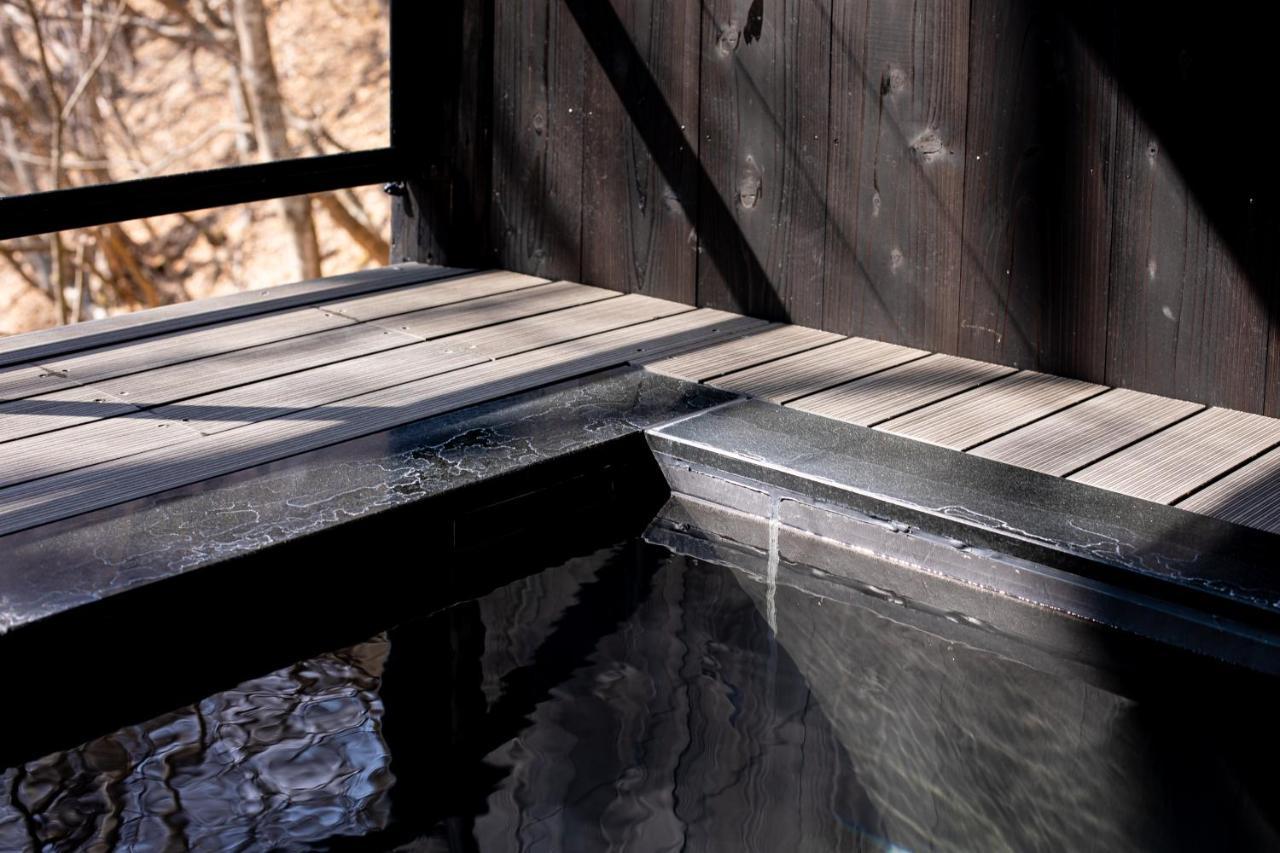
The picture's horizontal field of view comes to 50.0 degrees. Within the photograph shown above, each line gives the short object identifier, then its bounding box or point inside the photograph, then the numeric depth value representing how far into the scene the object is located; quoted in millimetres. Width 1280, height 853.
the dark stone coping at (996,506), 1783
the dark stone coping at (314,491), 1743
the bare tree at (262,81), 5574
